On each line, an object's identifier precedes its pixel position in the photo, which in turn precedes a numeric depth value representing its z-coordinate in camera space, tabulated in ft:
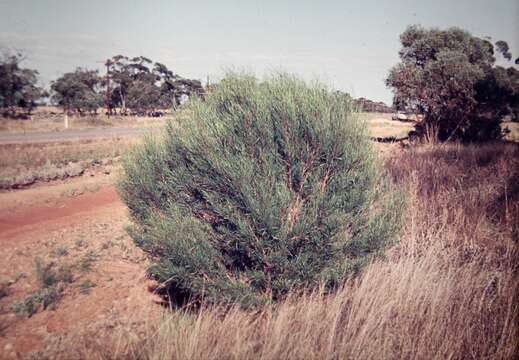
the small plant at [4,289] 15.68
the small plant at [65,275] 16.88
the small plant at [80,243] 21.76
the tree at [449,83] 60.23
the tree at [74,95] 142.31
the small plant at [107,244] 21.65
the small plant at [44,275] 16.43
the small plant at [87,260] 18.51
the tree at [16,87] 117.29
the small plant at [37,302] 14.30
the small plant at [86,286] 16.08
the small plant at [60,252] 20.30
